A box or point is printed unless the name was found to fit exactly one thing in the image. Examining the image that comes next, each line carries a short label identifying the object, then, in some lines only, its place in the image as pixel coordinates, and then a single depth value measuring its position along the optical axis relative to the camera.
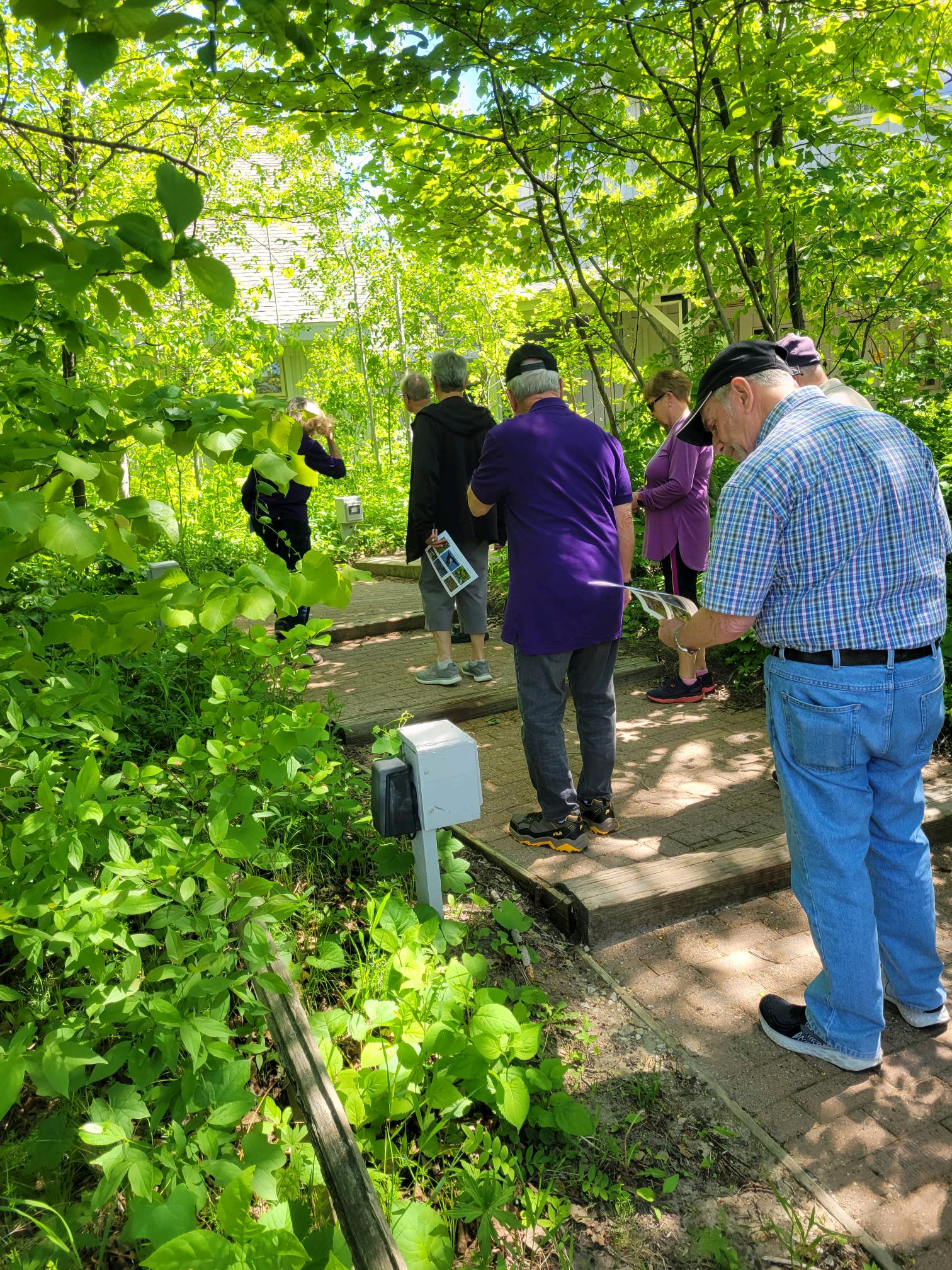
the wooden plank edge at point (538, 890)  3.43
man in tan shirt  3.39
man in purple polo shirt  3.92
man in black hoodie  6.14
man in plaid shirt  2.52
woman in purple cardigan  5.68
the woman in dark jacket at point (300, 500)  7.14
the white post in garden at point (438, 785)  2.91
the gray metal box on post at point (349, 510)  12.46
